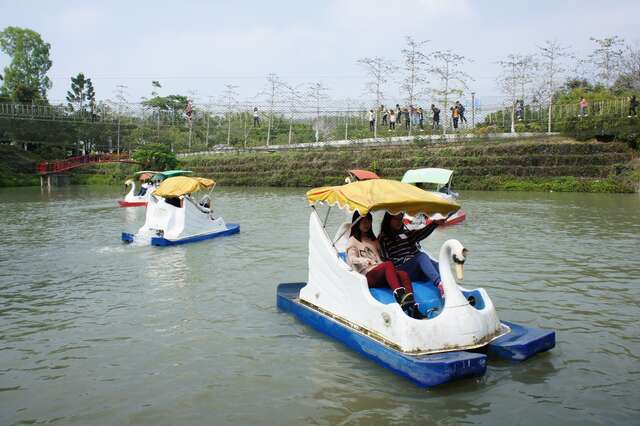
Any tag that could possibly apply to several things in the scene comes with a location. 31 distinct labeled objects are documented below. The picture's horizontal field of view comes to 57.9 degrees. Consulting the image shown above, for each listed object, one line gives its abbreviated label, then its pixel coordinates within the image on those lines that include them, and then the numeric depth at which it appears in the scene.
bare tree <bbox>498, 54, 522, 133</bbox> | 44.84
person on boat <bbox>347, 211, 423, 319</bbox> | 6.66
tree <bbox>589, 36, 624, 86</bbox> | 47.38
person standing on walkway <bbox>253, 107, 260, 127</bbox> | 58.56
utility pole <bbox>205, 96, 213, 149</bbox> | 63.17
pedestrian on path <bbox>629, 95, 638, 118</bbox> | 36.88
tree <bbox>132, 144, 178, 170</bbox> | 50.03
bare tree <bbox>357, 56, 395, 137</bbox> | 54.64
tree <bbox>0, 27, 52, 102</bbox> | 69.62
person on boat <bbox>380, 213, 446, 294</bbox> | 7.50
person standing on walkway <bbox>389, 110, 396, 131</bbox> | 48.06
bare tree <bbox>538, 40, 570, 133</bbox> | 45.81
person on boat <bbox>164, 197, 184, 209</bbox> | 16.31
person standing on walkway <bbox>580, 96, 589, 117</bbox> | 39.09
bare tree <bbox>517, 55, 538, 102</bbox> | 46.78
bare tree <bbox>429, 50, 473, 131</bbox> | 50.22
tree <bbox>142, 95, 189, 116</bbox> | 72.81
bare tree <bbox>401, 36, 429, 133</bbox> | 53.09
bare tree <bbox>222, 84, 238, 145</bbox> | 62.25
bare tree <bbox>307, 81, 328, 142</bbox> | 56.22
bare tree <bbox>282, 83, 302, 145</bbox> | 57.59
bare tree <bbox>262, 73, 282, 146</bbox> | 59.69
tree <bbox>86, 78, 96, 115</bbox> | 68.84
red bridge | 49.91
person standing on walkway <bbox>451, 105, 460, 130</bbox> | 44.03
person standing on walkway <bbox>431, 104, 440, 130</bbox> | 46.44
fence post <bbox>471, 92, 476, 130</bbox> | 47.81
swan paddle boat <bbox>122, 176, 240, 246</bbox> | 15.81
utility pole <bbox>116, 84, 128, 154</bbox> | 62.46
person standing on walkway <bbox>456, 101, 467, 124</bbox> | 44.34
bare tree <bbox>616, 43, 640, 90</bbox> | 46.03
